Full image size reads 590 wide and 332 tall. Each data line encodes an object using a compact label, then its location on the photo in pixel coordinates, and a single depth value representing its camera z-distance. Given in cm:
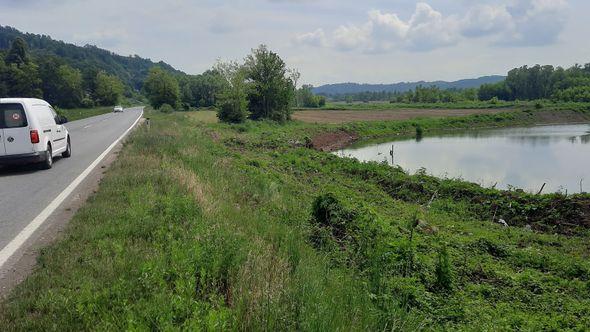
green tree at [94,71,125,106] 11888
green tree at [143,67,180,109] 8075
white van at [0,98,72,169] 1187
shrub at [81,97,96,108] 10981
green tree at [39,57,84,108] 10528
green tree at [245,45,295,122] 5003
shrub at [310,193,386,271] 748
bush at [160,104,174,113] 6695
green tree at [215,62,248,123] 4525
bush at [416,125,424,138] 5259
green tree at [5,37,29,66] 10569
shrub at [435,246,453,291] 696
